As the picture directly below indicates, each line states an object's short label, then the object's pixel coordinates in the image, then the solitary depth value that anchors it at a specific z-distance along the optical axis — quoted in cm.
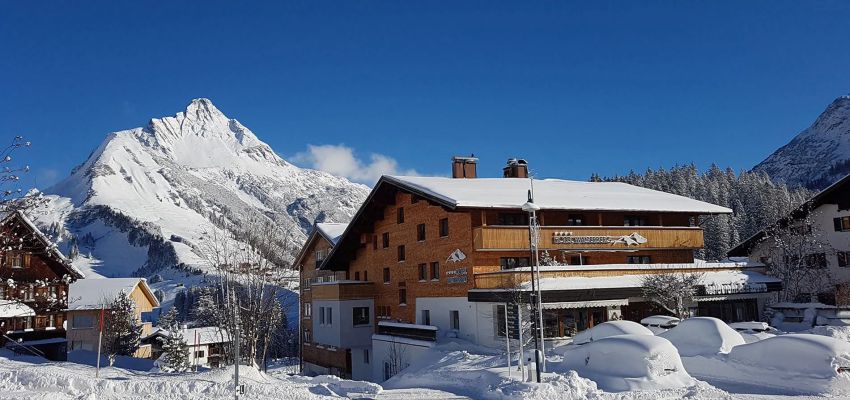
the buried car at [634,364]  1889
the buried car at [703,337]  2272
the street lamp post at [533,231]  2181
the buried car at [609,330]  2486
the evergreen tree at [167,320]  8828
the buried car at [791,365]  1838
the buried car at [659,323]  2912
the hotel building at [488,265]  3098
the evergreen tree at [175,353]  5418
